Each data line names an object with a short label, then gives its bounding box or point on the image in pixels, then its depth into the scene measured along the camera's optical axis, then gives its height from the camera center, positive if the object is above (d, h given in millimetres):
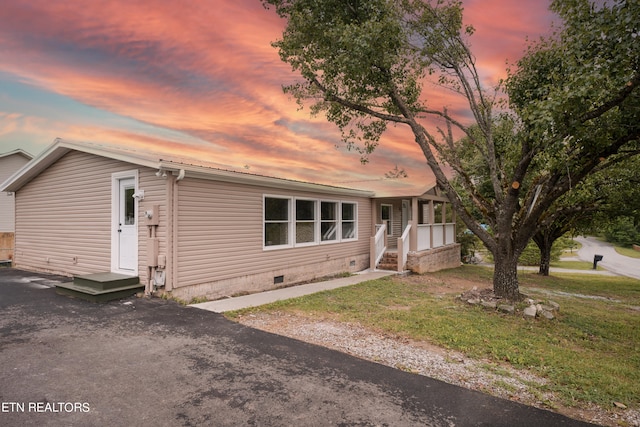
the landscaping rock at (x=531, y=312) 7078 -1913
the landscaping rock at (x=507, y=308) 7297 -1900
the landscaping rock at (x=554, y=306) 7848 -1990
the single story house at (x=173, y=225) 7184 -174
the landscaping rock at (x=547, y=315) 7156 -1998
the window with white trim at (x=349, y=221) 12898 -83
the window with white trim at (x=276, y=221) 9570 -72
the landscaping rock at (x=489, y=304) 7576 -1886
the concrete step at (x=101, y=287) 6879 -1462
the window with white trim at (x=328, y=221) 11844 -80
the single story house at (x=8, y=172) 18656 +2517
